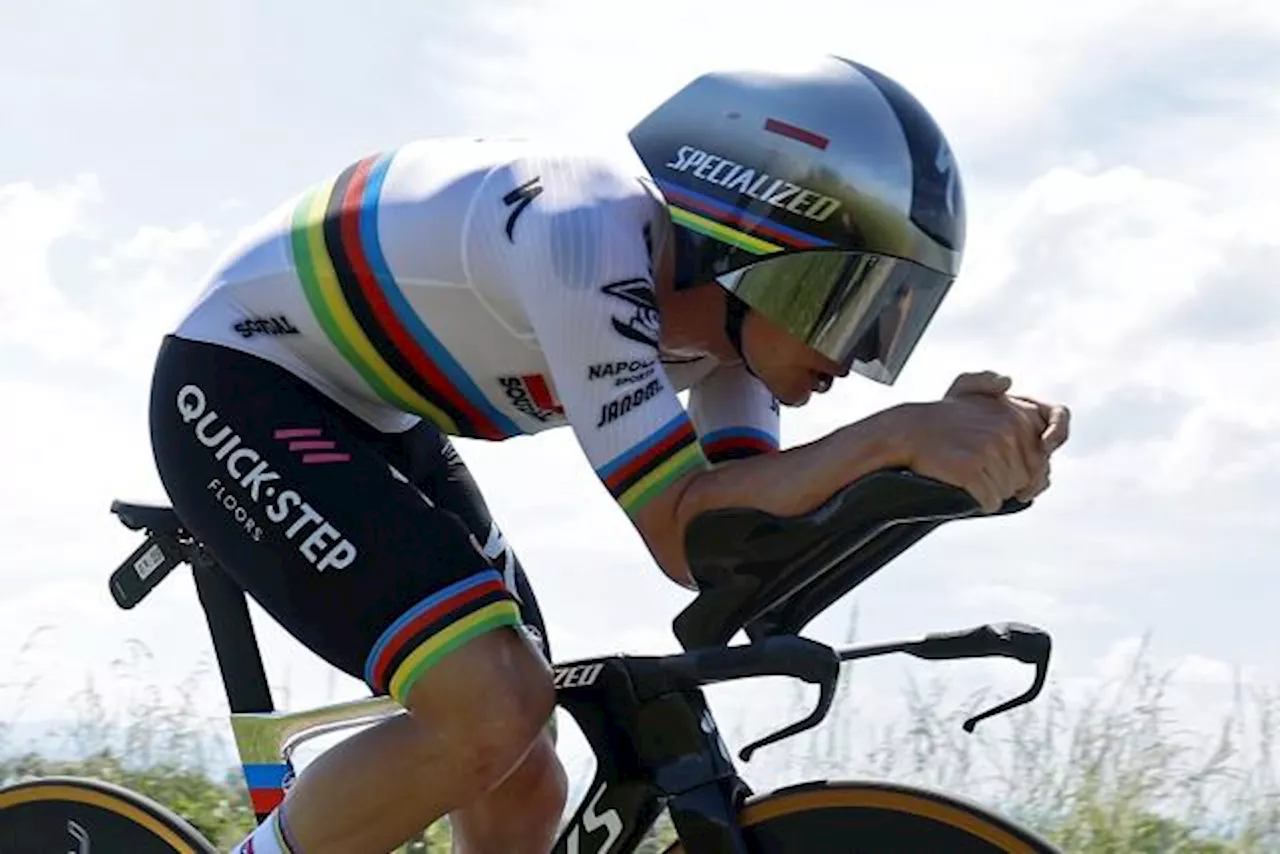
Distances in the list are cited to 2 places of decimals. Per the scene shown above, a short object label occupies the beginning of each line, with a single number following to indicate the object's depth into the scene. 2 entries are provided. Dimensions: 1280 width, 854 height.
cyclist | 2.81
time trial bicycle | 2.75
